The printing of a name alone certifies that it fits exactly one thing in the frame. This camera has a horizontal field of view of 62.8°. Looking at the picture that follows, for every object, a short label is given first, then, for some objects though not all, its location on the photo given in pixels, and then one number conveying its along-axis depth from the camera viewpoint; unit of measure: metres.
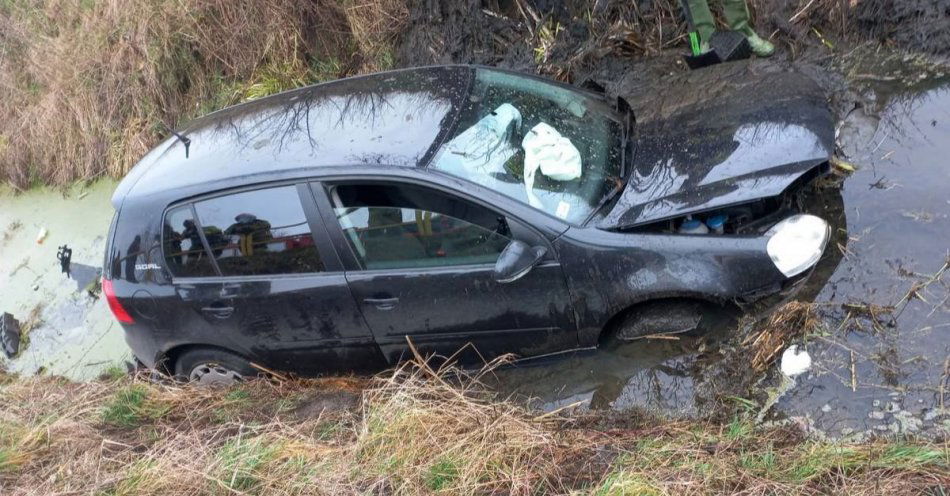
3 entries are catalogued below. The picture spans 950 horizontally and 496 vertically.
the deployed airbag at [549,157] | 3.99
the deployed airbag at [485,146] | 3.97
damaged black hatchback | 3.80
